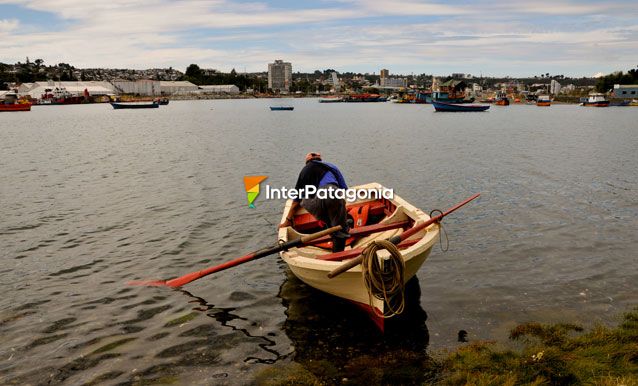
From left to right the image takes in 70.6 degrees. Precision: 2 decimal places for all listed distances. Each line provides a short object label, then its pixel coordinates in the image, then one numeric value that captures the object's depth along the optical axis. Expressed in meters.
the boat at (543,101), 182.38
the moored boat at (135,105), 159.91
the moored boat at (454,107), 128.75
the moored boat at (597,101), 161.75
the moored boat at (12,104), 143.75
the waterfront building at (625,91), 171.00
